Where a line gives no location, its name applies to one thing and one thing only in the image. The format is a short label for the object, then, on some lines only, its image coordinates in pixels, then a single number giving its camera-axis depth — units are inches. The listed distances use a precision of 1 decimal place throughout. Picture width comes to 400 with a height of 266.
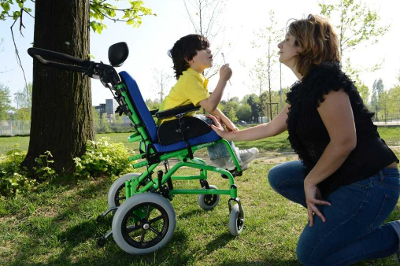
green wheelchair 89.7
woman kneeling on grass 66.1
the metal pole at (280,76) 792.2
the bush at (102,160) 155.1
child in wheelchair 94.6
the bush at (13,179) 137.6
